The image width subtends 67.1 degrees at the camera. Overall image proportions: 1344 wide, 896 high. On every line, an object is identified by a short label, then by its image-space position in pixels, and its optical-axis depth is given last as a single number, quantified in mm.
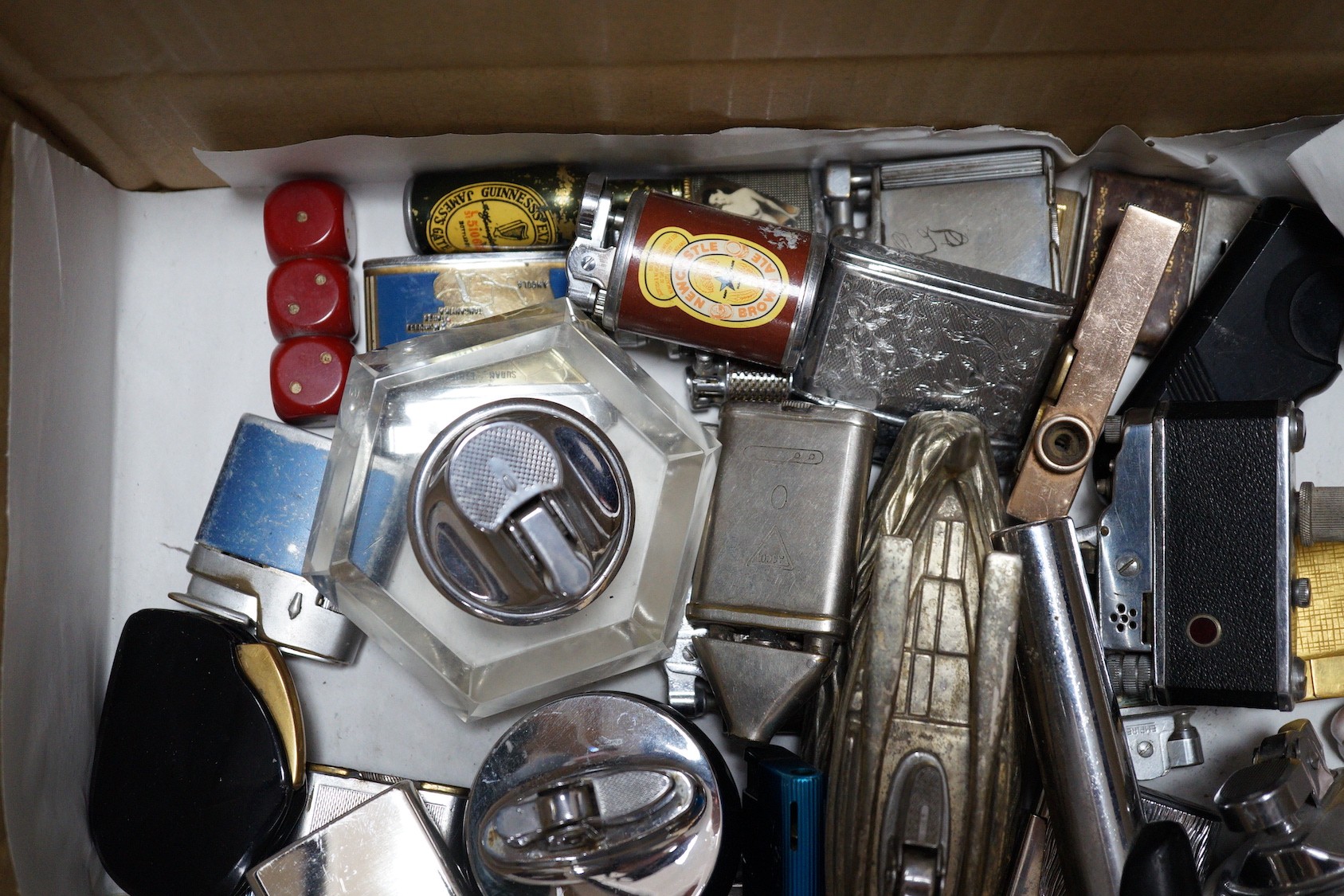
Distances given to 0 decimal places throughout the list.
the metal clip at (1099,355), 212
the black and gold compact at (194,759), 204
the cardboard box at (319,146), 194
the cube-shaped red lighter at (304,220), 224
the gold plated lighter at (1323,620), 214
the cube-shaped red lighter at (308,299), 224
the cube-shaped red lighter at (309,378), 222
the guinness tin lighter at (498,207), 222
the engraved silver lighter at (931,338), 203
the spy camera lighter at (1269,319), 214
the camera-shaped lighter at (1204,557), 198
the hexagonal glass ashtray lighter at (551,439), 200
